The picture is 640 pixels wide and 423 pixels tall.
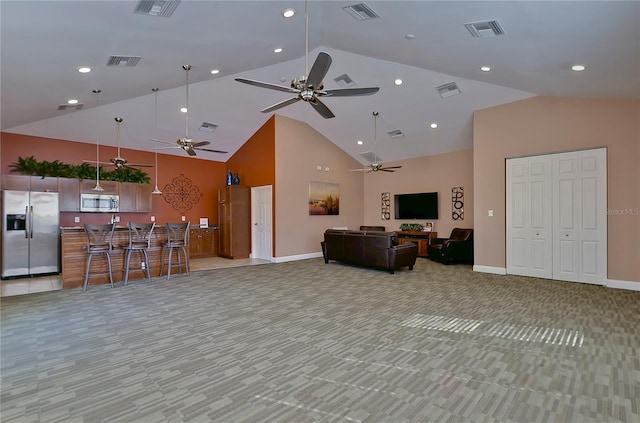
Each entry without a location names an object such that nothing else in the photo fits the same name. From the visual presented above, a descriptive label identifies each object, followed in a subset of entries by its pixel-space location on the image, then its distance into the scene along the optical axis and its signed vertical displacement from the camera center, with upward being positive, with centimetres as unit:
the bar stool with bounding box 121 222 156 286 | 614 -61
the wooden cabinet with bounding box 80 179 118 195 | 804 +68
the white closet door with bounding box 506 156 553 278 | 645 -10
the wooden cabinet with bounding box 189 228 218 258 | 973 -92
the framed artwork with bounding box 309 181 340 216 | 992 +45
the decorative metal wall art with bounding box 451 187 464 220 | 937 +27
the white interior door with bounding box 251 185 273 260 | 927 -32
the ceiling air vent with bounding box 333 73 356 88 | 708 +295
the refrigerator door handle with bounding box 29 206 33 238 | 691 -21
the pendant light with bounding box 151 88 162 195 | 654 +254
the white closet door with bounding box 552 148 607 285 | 581 -8
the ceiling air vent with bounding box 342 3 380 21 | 416 +268
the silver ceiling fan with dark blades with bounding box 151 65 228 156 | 612 +133
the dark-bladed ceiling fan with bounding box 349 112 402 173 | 879 +213
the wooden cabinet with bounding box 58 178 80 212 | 772 +46
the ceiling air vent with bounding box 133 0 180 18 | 334 +220
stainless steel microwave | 806 +26
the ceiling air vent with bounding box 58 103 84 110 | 622 +210
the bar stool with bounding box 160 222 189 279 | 669 -66
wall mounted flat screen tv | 989 +22
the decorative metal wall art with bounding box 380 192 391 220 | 1107 +26
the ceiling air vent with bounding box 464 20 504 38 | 383 +226
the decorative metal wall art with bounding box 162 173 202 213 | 973 +59
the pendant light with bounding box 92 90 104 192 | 644 +193
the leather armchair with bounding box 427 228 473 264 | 820 -96
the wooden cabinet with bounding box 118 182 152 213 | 866 +44
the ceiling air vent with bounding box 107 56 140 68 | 453 +220
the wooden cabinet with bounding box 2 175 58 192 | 697 +67
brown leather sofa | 704 -86
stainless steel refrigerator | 673 -43
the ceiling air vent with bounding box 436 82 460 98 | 676 +263
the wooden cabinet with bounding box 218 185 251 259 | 957 -25
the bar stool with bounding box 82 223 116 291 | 570 -57
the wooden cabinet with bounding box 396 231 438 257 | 955 -78
